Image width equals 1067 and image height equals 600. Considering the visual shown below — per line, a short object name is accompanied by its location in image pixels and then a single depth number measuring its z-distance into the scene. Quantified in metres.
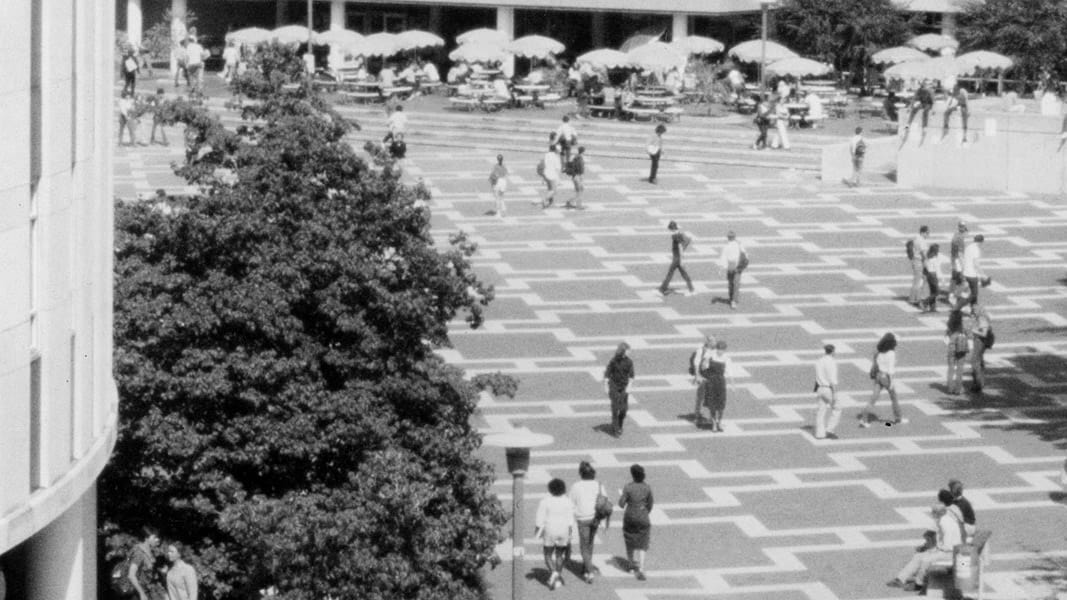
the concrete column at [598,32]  77.25
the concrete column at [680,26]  74.31
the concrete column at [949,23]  72.69
